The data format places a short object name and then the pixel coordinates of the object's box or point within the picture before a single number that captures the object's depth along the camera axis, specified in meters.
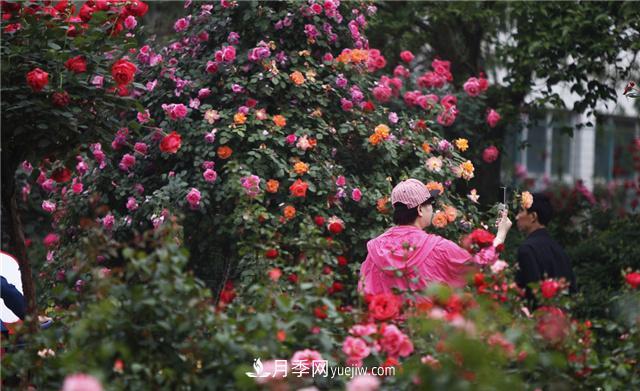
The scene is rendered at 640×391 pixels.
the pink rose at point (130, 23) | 10.58
